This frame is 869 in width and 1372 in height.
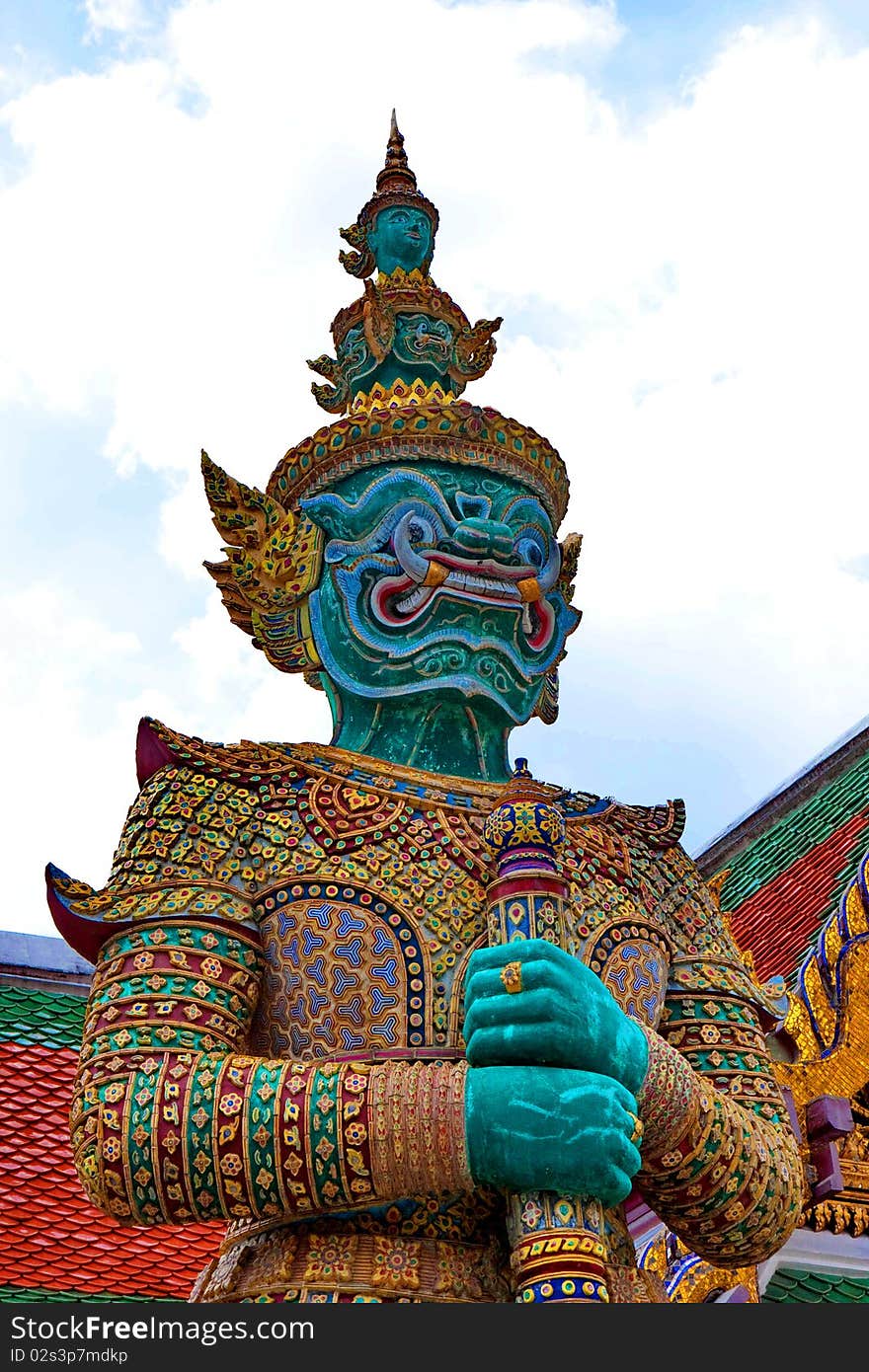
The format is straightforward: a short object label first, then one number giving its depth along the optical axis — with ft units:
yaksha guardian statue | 11.27
